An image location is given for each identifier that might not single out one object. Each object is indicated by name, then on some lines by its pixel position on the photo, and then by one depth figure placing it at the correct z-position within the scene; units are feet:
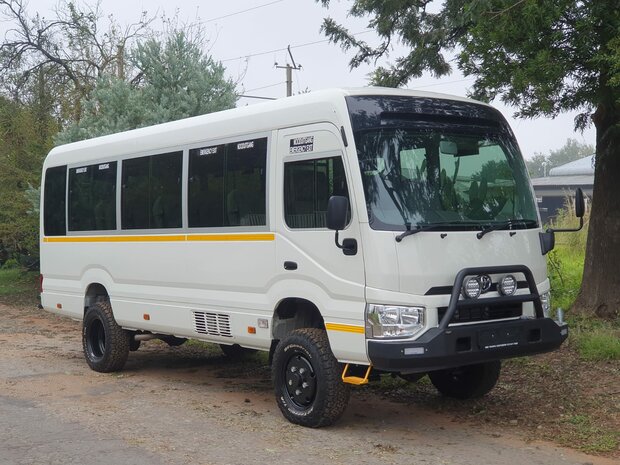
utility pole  101.15
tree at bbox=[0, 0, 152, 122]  74.64
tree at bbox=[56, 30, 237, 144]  52.65
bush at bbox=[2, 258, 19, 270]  95.86
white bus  21.98
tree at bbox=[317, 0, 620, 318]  28.76
